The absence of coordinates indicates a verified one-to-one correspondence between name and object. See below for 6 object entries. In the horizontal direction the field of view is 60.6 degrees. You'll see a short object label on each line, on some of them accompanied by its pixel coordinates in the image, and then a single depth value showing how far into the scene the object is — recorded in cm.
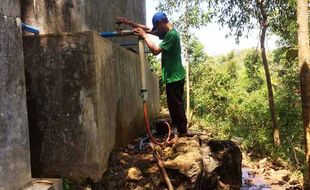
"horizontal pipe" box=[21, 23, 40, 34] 289
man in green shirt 355
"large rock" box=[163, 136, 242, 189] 318
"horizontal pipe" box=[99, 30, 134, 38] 354
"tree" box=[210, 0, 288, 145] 788
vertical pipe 348
